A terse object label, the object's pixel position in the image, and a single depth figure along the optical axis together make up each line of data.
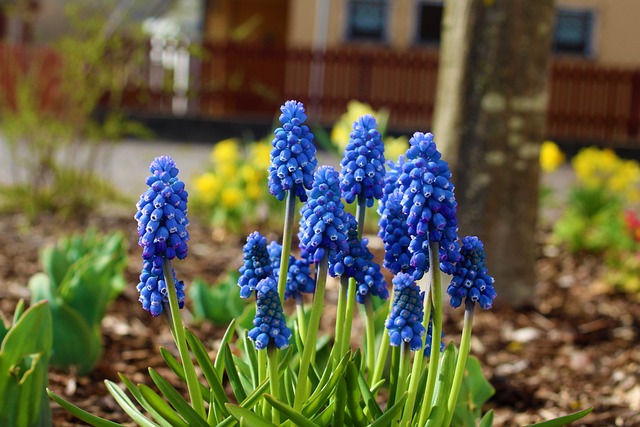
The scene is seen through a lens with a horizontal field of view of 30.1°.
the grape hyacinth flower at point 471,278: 0.49
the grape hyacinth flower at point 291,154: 0.48
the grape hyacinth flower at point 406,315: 0.49
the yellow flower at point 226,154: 1.66
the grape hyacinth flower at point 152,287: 0.49
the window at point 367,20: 4.28
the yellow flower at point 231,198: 1.55
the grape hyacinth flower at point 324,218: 0.48
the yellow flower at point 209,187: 1.60
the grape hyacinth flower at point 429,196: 0.47
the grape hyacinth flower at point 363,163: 0.51
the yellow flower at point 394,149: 1.57
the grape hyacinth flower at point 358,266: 0.51
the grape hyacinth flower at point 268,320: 0.48
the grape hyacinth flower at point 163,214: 0.46
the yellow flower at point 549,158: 1.69
